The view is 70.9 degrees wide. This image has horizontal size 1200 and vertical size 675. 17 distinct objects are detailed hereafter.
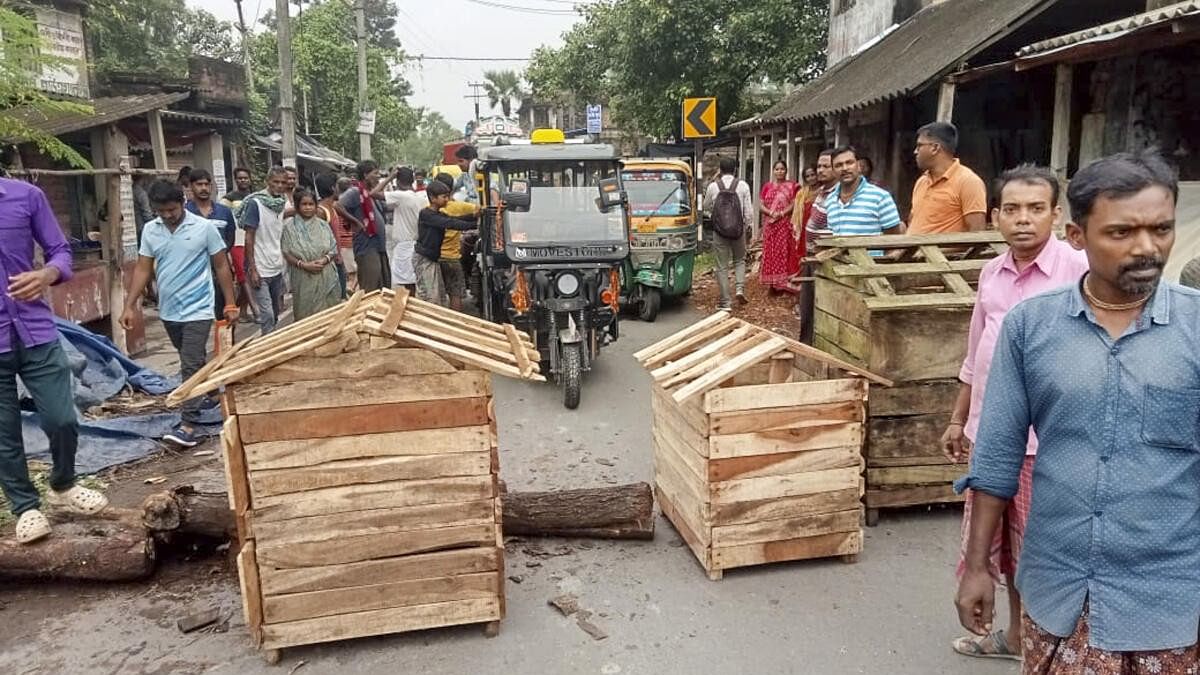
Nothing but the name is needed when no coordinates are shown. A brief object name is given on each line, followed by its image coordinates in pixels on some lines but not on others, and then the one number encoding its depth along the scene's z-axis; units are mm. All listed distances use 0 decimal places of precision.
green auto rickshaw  10422
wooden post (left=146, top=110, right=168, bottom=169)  10008
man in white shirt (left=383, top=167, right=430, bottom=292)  9266
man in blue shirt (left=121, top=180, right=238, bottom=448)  5461
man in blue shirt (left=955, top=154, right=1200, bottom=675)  1811
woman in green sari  7137
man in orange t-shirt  4691
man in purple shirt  3932
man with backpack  10117
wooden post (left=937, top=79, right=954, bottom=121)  8398
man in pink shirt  2911
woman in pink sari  10961
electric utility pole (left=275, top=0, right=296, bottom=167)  13250
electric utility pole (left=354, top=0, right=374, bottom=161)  21953
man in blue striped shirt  5309
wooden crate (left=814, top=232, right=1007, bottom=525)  4184
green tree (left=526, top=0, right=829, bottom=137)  17391
